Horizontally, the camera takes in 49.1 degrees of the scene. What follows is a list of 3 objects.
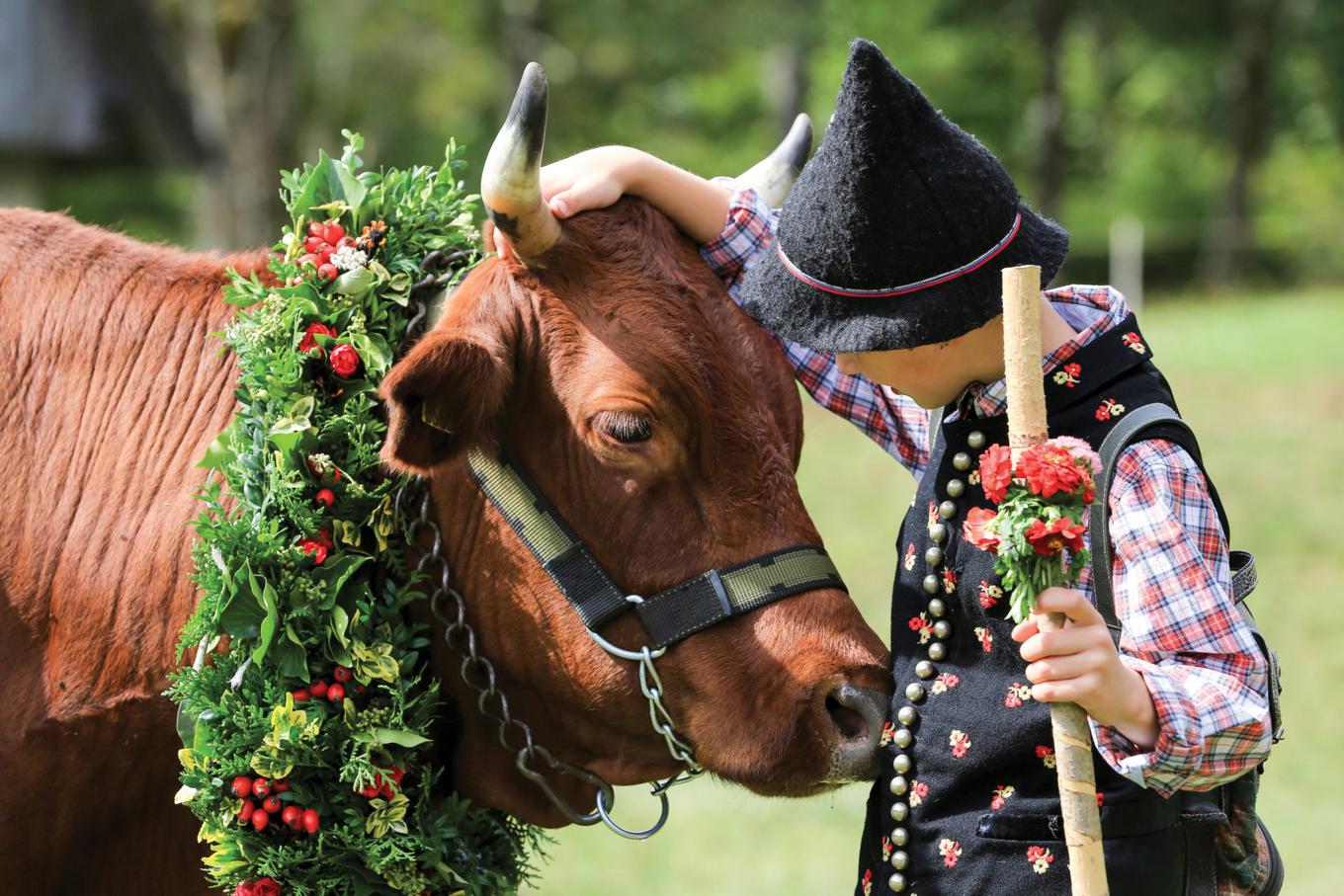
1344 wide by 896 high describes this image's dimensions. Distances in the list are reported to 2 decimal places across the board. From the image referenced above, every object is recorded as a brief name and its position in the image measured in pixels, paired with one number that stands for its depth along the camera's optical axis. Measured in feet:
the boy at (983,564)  8.20
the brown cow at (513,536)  10.16
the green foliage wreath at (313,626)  10.17
